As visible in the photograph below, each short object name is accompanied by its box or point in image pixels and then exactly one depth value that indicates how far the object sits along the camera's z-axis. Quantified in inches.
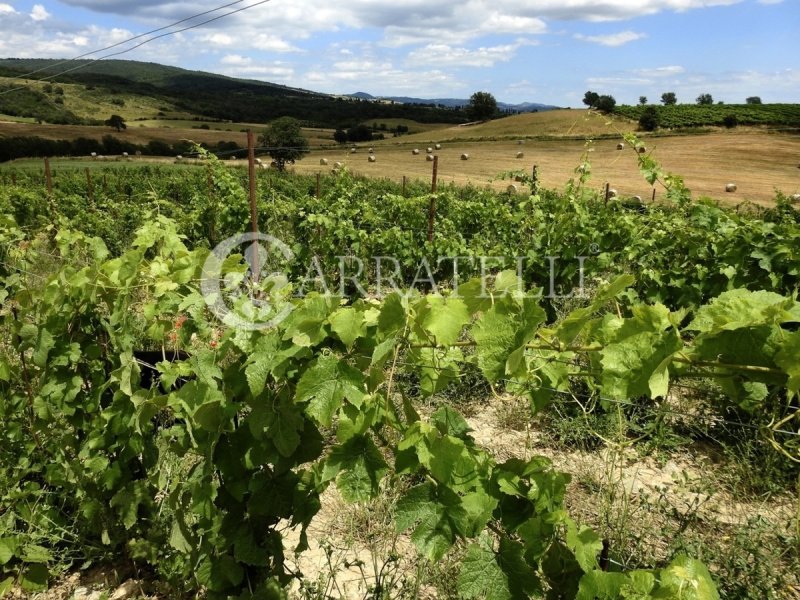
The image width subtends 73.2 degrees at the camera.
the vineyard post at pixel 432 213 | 273.9
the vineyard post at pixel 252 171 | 217.8
